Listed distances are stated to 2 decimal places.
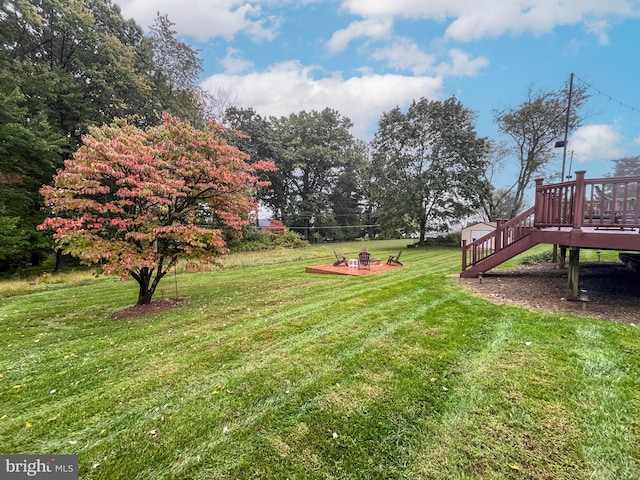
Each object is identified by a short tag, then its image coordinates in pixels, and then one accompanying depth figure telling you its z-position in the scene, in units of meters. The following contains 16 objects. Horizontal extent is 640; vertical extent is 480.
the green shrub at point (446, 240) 23.23
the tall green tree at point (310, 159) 29.80
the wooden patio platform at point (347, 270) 9.70
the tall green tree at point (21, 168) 11.72
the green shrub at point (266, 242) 21.06
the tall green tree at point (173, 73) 18.17
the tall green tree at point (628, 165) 27.23
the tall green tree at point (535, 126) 19.97
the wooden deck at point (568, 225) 4.61
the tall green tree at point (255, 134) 26.70
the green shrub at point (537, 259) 9.42
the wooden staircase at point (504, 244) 6.43
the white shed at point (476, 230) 20.61
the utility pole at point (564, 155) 13.71
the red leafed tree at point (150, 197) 5.20
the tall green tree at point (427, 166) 20.64
